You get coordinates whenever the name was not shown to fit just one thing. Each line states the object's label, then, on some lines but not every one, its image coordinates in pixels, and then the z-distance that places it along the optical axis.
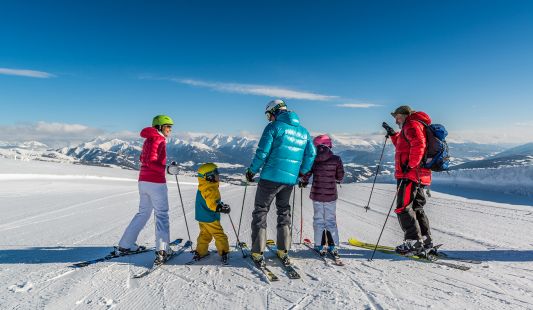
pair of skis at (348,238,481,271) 4.71
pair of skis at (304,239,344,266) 4.86
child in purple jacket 5.37
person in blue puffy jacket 4.64
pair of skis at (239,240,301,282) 4.14
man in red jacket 5.17
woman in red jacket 4.89
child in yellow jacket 4.75
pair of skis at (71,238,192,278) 4.38
